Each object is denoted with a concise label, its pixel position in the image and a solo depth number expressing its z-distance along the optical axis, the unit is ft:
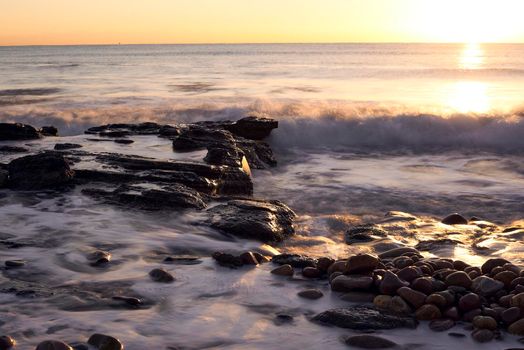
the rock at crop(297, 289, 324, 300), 12.90
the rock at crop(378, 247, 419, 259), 16.52
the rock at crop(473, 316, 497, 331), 11.11
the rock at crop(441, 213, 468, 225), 21.86
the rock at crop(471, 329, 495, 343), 10.72
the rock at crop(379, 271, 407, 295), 12.52
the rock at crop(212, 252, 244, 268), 14.93
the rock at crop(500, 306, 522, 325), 11.18
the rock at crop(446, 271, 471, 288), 12.78
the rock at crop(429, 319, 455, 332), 11.28
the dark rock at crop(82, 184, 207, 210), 20.15
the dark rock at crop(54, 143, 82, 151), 29.22
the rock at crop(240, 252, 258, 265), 15.09
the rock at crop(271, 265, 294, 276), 14.37
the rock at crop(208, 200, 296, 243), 18.38
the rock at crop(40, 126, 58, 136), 40.16
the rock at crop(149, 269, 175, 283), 13.39
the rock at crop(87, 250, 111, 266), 14.29
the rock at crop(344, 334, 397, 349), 10.49
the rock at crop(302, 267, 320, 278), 14.25
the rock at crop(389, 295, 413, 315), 11.93
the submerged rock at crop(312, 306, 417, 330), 11.32
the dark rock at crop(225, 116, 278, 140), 40.24
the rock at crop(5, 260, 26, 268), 13.65
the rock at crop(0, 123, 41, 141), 32.96
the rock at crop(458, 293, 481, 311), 11.83
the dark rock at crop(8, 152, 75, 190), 21.70
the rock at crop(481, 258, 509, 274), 14.14
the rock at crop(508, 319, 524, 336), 10.80
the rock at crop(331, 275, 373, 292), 12.97
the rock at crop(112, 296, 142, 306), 11.90
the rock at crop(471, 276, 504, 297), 12.47
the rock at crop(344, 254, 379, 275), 13.52
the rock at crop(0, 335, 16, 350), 9.68
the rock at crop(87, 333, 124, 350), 9.73
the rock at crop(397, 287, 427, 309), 12.04
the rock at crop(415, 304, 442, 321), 11.68
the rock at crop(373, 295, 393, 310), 12.10
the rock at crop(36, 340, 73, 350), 9.43
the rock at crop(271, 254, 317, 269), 15.00
